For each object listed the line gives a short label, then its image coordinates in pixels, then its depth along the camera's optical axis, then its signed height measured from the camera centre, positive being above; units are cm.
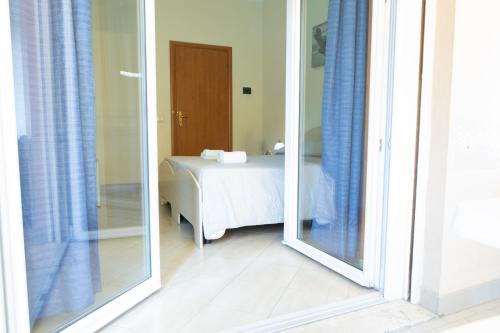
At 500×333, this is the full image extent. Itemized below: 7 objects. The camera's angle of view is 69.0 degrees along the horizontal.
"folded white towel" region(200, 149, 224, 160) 346 -32
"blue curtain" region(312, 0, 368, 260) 205 -3
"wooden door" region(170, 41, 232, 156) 542 +36
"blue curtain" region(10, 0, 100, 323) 126 -10
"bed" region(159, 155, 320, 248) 262 -55
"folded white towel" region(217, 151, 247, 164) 296 -30
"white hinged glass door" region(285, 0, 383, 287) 203 -9
